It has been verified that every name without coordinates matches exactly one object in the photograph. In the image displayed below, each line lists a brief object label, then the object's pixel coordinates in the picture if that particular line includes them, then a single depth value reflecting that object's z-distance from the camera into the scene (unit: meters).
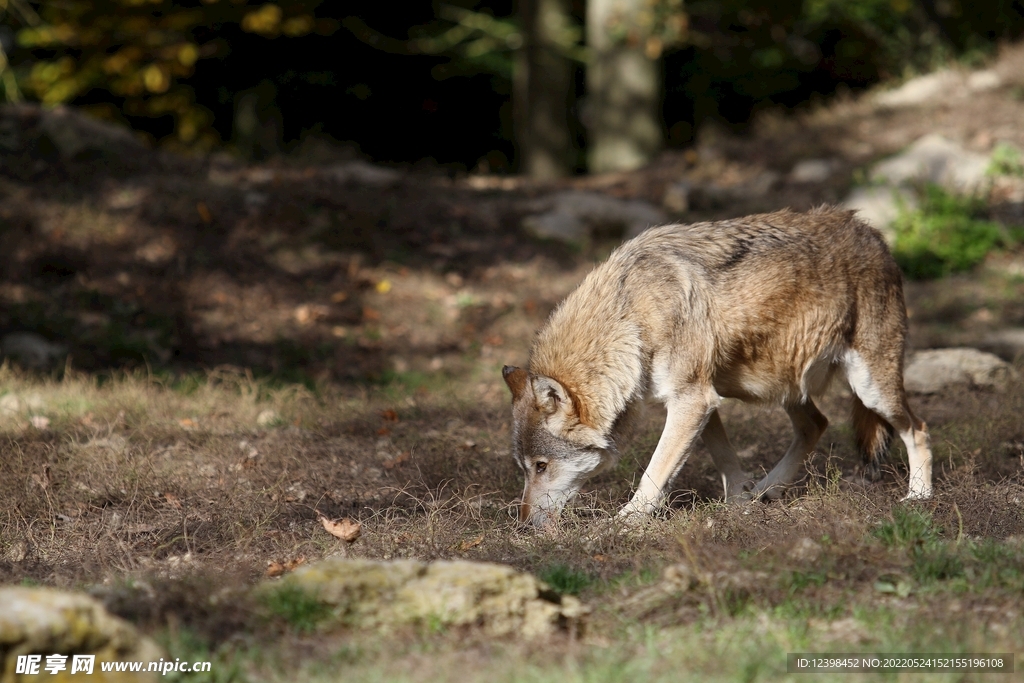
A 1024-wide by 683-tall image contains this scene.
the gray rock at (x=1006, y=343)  18.67
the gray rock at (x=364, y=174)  28.34
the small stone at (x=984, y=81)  31.02
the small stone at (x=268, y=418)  15.10
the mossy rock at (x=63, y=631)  6.24
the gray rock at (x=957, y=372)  16.20
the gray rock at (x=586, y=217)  26.09
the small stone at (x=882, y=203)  24.80
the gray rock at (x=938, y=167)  25.41
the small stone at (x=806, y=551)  8.61
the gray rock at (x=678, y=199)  27.28
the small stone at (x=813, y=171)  28.32
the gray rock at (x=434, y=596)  7.59
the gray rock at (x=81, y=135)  26.77
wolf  11.52
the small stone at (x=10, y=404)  15.21
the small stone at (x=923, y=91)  32.06
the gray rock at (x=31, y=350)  19.64
